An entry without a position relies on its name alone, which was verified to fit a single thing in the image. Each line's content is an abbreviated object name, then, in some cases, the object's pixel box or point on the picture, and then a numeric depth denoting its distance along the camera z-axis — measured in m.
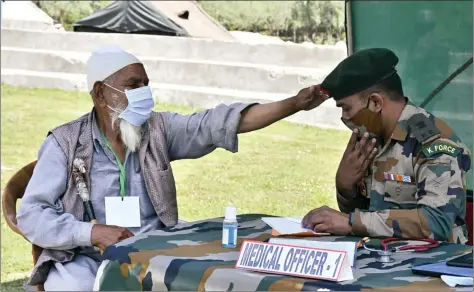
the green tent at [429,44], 5.26
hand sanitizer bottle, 3.10
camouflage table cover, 2.58
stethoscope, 2.88
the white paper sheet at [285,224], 3.26
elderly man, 3.58
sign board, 2.57
